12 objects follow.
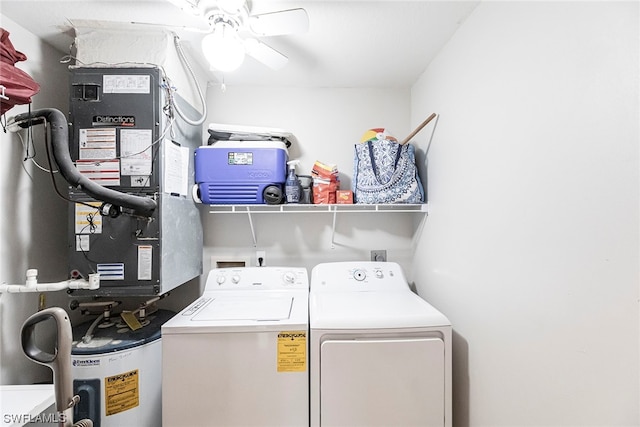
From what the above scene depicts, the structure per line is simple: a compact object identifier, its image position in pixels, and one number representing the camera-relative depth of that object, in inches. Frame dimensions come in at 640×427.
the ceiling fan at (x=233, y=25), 42.5
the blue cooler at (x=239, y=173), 67.4
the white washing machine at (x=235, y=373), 48.0
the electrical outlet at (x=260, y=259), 77.6
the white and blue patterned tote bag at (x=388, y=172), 69.1
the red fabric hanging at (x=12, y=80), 41.9
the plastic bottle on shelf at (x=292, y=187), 68.8
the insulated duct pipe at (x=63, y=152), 41.7
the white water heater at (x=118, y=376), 51.3
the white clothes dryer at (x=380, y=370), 48.3
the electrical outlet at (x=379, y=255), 80.4
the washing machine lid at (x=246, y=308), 52.5
